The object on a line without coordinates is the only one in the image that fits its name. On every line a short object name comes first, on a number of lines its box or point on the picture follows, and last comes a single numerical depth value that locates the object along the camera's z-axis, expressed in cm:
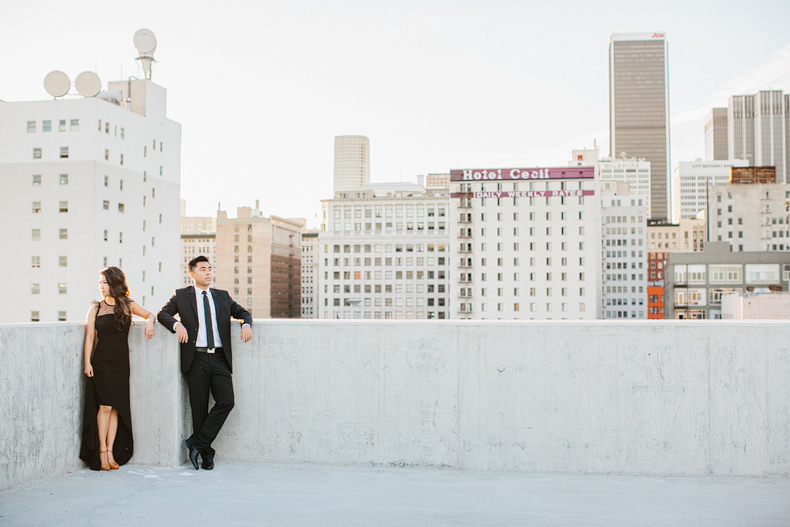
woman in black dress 621
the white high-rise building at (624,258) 13725
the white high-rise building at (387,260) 12725
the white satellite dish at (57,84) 7775
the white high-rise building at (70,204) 7344
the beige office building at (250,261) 16738
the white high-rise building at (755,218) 12250
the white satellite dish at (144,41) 8250
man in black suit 623
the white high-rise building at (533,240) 10975
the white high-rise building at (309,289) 19562
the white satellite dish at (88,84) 7682
